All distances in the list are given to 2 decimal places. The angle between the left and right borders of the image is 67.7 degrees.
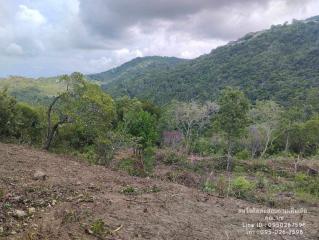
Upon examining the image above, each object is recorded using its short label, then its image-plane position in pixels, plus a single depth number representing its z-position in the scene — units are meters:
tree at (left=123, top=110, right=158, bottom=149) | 11.90
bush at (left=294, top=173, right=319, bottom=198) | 9.19
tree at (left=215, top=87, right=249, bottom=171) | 14.10
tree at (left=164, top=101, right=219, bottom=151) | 22.93
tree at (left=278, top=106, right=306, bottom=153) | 23.16
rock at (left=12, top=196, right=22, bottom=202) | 3.81
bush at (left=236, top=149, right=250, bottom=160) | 20.33
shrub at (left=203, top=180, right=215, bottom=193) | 6.34
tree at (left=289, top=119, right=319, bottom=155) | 22.31
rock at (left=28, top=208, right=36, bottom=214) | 3.54
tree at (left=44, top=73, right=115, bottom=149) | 8.85
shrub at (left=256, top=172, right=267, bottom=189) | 9.17
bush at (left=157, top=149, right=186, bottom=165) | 15.96
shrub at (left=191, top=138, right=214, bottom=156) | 22.24
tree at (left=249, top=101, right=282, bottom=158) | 22.65
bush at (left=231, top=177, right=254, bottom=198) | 6.34
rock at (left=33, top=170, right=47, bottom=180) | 4.98
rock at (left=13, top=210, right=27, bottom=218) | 3.42
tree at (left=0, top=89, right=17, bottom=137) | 11.07
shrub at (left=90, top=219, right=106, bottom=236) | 3.34
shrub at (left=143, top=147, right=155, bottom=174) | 12.38
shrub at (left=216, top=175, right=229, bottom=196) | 6.30
